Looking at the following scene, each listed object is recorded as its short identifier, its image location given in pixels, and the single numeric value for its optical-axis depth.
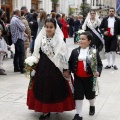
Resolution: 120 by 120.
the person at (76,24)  22.97
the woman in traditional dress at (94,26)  9.35
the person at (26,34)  9.46
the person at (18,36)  8.47
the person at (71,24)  23.92
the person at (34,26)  12.24
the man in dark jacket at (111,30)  9.66
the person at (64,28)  15.41
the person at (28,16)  13.14
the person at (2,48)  8.71
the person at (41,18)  10.76
